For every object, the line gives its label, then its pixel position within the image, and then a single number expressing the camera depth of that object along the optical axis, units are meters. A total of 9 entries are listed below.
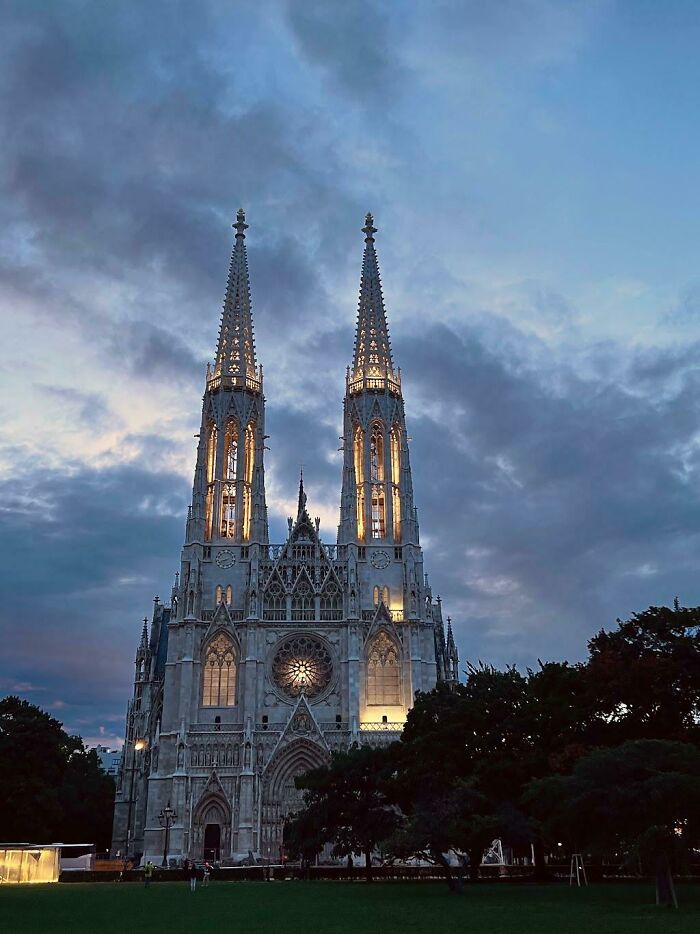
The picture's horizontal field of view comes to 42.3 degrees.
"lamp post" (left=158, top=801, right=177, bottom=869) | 50.41
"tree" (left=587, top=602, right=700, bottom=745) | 37.31
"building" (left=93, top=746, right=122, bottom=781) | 182.50
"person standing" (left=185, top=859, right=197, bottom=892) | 36.91
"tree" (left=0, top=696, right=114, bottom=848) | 56.84
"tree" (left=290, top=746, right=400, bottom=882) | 44.28
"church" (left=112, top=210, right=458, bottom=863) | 62.09
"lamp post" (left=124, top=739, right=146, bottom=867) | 71.31
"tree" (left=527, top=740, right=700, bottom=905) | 24.30
